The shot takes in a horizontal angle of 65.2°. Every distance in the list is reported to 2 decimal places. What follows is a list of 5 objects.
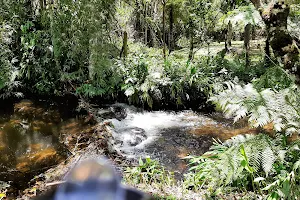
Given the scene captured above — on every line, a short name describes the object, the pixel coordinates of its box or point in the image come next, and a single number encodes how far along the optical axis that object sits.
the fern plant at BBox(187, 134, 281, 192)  2.53
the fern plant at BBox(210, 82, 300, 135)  2.37
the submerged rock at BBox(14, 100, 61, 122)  6.50
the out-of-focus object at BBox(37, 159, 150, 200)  0.34
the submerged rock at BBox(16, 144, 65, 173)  4.43
